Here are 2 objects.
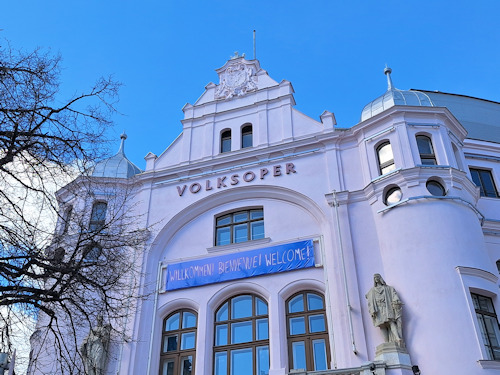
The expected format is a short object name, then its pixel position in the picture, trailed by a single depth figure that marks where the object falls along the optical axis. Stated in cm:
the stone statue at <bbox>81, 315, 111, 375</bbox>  1758
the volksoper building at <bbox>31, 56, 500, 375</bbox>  1571
